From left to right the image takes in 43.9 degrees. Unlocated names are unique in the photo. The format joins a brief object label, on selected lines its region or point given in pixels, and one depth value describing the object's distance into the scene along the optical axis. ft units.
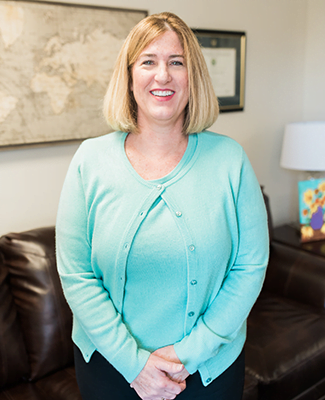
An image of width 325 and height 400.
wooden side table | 7.67
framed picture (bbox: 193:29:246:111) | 7.65
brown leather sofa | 5.11
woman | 3.49
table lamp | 8.02
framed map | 5.40
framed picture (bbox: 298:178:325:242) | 8.11
